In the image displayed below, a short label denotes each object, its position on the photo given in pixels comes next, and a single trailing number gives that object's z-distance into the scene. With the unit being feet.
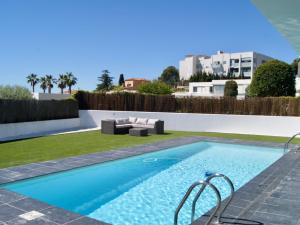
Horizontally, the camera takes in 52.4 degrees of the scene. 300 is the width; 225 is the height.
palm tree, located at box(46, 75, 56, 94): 215.51
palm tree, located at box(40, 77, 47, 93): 218.38
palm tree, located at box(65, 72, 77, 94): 204.32
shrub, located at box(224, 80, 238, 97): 139.79
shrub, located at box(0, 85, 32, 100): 65.98
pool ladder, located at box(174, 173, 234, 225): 12.68
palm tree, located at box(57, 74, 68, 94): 204.13
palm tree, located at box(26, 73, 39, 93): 221.87
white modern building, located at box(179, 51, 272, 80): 255.50
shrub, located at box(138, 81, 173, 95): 114.83
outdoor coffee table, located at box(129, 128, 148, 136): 52.47
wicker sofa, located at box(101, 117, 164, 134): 55.34
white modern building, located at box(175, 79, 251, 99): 162.71
